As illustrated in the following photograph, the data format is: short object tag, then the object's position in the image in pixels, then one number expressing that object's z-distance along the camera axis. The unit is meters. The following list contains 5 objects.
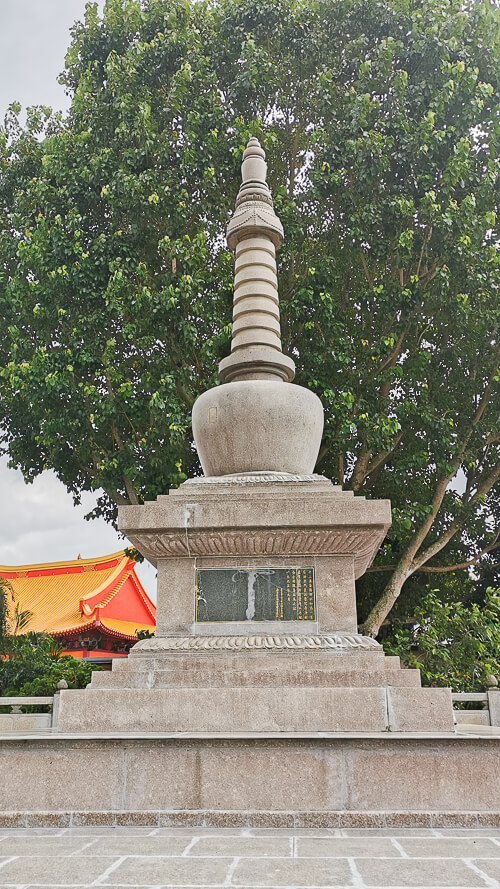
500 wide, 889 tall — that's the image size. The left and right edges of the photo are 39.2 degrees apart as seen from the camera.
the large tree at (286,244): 11.58
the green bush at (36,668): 13.64
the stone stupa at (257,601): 4.85
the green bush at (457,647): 11.52
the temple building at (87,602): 20.81
